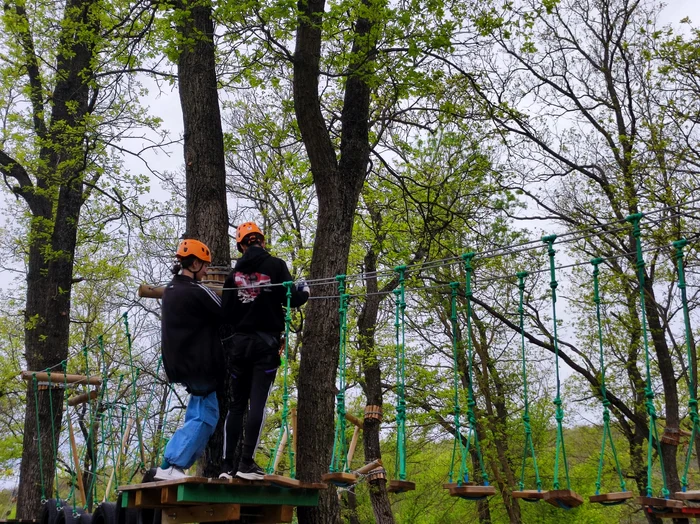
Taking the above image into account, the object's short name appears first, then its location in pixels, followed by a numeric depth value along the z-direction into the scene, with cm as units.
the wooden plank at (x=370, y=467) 799
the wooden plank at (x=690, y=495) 370
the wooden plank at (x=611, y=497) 394
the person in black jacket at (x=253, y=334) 502
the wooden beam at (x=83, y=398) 870
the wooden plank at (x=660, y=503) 397
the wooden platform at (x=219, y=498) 463
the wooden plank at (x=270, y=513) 519
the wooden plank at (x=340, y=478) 444
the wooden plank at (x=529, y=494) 420
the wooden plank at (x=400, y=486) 438
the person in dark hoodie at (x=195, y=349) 518
